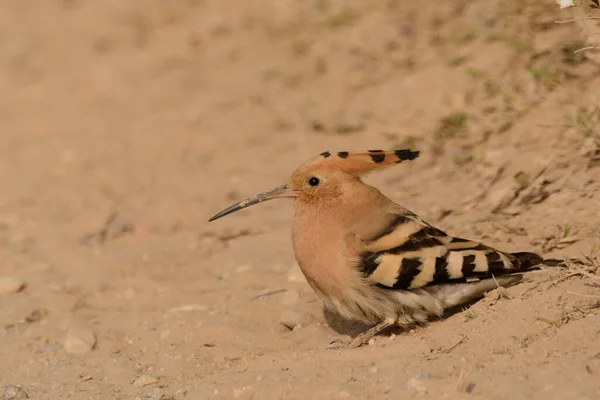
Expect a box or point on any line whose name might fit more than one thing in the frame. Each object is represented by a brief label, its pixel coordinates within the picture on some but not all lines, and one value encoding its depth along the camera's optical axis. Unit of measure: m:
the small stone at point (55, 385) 7.11
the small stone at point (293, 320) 8.05
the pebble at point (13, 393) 6.87
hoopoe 7.27
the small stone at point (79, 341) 7.93
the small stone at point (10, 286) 9.44
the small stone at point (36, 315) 8.70
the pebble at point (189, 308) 8.61
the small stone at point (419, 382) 5.88
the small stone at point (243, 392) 6.25
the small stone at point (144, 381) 7.03
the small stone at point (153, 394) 6.64
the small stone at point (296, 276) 8.87
